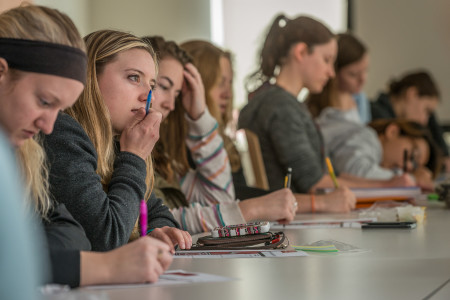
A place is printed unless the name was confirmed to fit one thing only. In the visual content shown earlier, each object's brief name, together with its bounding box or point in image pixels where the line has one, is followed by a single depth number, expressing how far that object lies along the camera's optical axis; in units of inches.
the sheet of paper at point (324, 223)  106.6
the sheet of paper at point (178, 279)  76.0
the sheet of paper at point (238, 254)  87.7
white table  75.6
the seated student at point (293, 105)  134.4
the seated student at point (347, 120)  169.9
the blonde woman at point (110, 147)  84.8
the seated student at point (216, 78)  129.1
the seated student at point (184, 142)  111.1
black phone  104.3
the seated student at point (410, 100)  240.6
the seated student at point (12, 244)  52.0
